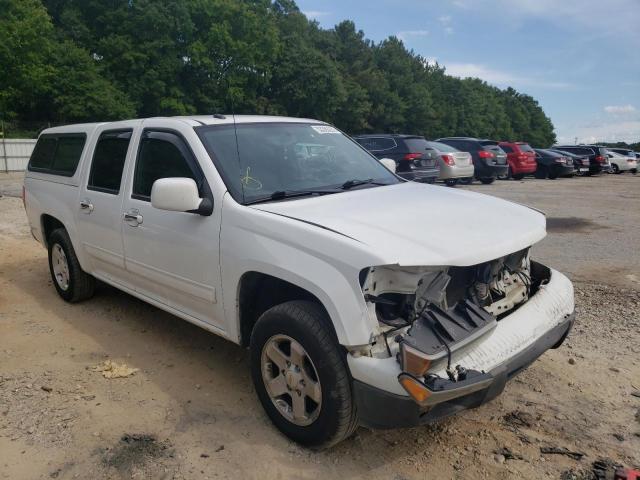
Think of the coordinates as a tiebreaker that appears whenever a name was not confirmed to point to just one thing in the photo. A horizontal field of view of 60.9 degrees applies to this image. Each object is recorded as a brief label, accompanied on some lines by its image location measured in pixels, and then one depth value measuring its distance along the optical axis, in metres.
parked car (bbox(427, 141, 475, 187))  15.42
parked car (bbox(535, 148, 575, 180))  24.11
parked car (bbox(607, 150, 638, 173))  31.20
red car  21.70
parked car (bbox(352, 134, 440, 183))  14.17
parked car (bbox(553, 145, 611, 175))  27.91
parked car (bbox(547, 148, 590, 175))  26.17
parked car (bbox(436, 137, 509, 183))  18.88
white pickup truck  2.59
